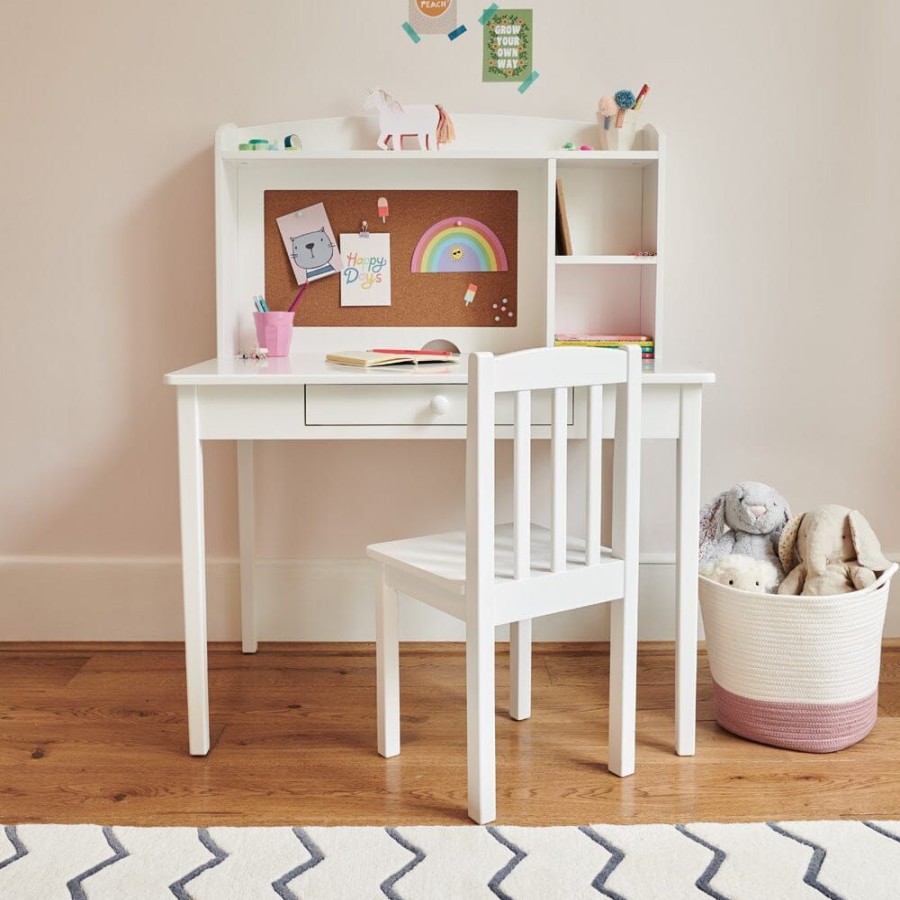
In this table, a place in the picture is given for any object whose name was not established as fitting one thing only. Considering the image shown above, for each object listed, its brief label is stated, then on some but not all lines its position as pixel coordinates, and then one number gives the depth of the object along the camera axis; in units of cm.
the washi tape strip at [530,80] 254
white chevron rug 156
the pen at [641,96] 239
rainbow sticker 257
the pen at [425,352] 231
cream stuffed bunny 211
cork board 256
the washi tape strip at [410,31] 253
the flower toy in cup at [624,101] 241
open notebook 210
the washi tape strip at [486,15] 253
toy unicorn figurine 245
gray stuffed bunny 226
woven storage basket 202
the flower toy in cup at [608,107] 242
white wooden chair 171
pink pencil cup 235
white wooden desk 199
